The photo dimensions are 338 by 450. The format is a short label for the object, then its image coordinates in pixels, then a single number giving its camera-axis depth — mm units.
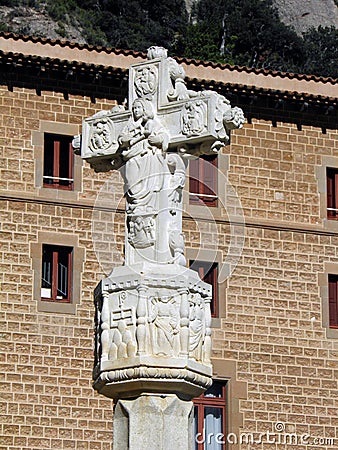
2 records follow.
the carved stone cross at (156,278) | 10273
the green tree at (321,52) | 72938
